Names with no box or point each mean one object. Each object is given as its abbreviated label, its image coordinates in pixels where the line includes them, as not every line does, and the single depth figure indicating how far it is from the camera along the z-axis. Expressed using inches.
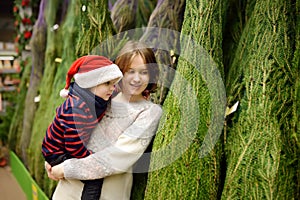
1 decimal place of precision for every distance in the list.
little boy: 56.6
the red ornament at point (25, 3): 142.7
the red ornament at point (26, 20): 144.9
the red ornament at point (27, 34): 146.6
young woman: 56.6
